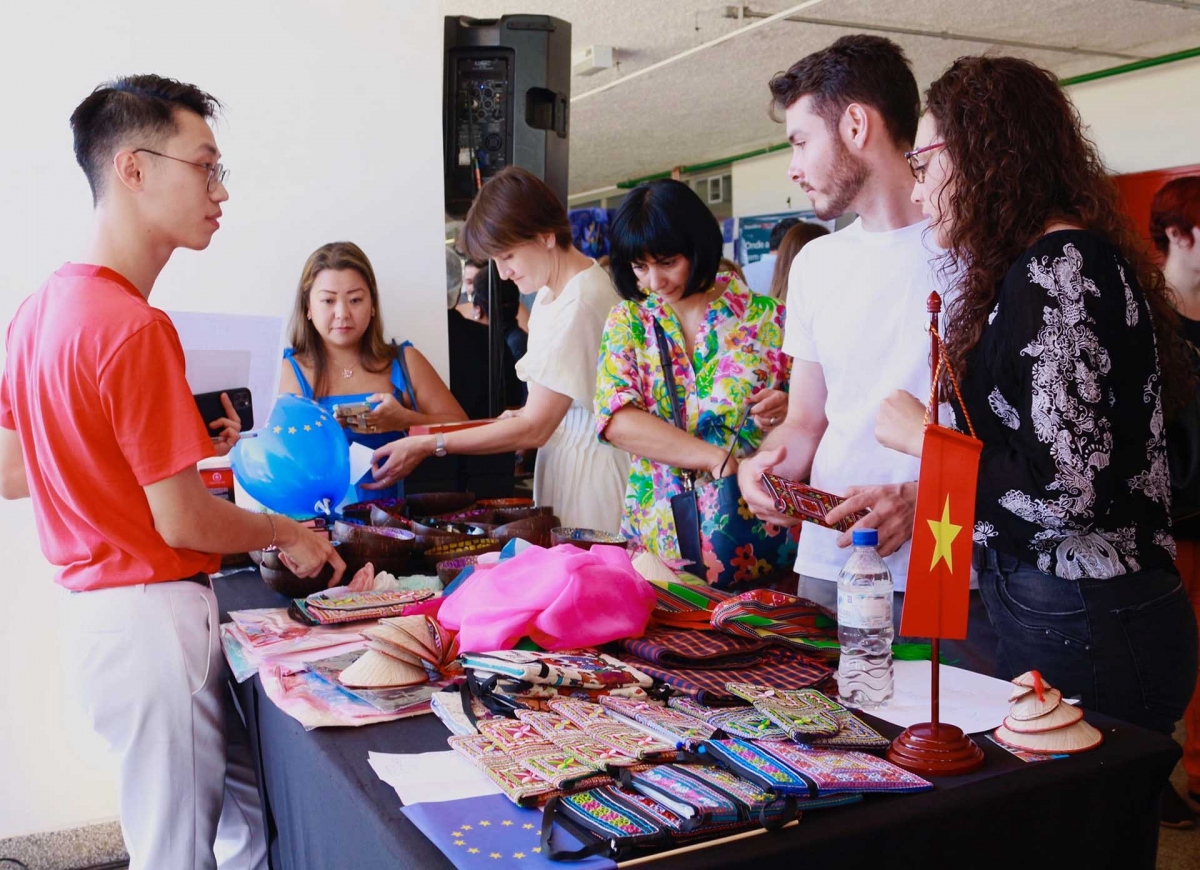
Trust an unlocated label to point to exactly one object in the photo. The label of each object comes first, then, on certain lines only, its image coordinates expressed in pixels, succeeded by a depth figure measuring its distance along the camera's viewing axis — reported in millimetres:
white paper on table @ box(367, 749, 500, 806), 1028
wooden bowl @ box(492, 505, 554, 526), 2239
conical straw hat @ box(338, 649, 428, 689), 1354
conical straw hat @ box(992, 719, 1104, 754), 1102
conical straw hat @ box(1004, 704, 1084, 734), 1105
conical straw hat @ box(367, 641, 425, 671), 1370
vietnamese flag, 1016
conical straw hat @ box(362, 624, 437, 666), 1373
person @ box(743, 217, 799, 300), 5062
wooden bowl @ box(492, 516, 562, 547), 2045
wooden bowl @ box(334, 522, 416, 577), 1991
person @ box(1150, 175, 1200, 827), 2646
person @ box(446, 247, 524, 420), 3639
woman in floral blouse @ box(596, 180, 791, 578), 2168
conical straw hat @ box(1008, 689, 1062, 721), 1109
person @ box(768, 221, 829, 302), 4051
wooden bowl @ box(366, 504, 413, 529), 2176
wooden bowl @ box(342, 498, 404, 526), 2361
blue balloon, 2225
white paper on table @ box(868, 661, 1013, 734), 1203
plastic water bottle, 1228
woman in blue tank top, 2855
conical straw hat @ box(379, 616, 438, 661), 1395
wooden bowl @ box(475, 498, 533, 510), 2419
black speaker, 3377
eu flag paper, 886
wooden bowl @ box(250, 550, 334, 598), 1908
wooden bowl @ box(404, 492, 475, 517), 2398
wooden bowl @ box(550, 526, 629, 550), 1928
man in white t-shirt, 1710
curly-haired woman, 1237
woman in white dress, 2557
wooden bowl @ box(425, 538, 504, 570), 2020
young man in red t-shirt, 1470
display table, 946
